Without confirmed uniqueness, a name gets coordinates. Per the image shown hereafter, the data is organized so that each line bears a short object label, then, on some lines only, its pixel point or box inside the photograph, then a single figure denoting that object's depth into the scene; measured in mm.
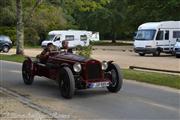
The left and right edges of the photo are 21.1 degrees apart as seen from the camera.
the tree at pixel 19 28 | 32219
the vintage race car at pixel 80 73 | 12781
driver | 15070
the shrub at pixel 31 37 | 63462
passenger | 15094
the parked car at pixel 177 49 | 36938
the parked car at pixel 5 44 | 47253
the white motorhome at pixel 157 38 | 40438
